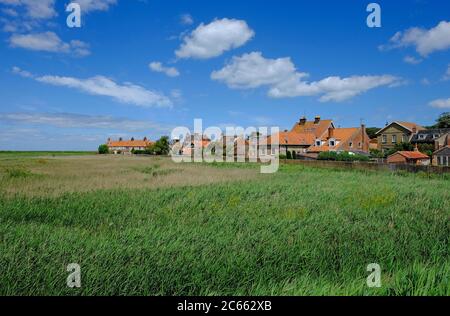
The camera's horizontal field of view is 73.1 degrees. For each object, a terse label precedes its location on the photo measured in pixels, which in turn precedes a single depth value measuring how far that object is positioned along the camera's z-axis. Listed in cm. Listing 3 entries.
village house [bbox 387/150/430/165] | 3841
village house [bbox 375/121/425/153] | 5353
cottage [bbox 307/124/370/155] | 5534
